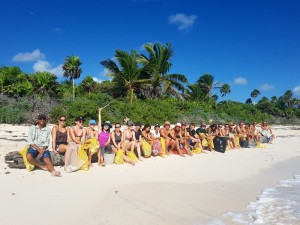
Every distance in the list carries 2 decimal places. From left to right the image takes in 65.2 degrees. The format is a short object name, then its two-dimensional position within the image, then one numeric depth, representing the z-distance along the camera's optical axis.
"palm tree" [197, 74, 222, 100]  29.66
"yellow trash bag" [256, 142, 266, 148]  9.75
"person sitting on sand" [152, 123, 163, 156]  6.75
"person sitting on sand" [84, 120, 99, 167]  5.30
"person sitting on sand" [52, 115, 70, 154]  5.17
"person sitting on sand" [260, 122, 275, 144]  10.83
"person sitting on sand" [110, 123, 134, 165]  5.79
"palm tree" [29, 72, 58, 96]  16.65
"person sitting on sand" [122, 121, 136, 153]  6.14
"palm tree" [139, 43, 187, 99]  17.42
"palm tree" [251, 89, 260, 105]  51.33
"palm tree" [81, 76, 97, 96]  22.37
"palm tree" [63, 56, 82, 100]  20.57
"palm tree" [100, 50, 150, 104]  16.21
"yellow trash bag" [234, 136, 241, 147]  9.23
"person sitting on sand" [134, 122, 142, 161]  6.33
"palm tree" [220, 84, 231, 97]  41.69
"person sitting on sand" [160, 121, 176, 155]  7.11
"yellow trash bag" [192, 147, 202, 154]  7.74
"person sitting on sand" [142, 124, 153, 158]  6.44
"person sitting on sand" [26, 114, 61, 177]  4.70
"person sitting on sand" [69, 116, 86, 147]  5.40
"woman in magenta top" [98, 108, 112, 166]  5.53
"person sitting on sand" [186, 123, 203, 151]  7.84
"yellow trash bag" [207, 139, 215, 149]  8.26
